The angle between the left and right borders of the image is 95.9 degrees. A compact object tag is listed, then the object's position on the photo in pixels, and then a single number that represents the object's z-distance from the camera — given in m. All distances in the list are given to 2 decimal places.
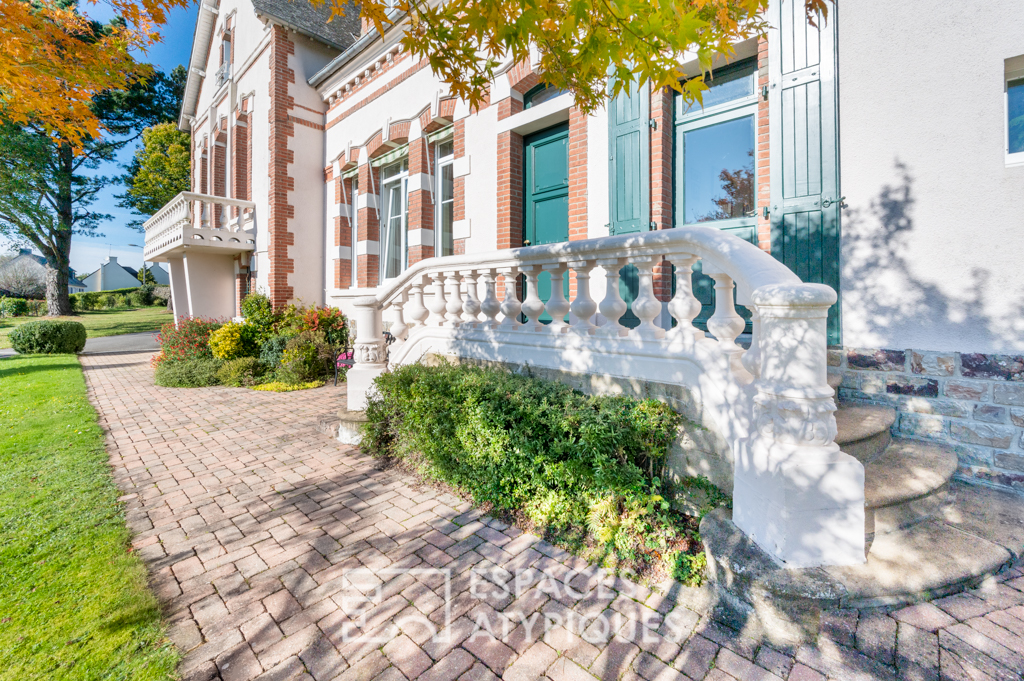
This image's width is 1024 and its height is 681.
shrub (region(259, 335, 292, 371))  9.06
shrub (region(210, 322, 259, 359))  9.48
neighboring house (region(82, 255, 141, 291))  57.78
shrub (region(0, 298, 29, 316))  25.91
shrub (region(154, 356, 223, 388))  8.73
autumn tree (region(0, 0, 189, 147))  3.29
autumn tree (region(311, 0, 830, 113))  2.14
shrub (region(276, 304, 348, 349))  9.66
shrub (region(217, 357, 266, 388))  8.70
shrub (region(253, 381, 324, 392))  8.19
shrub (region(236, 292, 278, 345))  9.98
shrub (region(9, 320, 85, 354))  12.68
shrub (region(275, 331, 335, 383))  8.58
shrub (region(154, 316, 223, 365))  9.73
